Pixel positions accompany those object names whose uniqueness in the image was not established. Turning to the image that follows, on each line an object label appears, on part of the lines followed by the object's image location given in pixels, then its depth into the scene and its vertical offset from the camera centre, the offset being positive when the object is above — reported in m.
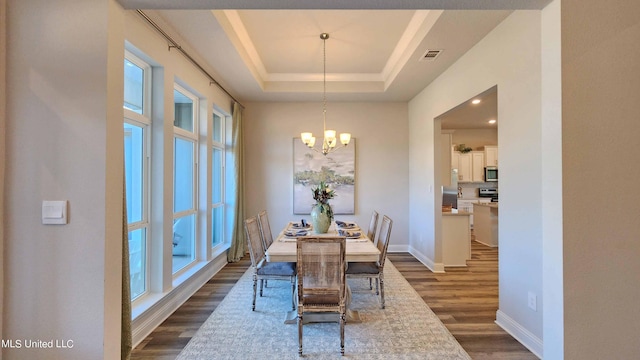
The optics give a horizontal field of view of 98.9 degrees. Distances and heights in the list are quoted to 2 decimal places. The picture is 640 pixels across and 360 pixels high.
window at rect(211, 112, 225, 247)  4.55 +0.04
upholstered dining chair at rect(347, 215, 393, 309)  2.93 -0.94
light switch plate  1.50 -0.16
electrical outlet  2.26 -1.01
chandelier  3.50 +0.58
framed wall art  5.26 +0.12
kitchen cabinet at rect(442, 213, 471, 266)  4.35 -0.91
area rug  2.22 -1.39
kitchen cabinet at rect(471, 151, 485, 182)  7.52 +0.47
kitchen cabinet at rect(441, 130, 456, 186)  5.32 +0.43
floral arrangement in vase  3.05 -0.32
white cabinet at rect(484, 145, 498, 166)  7.45 +0.68
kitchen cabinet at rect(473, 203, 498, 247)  5.66 -0.91
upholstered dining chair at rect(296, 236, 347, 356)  2.19 -0.78
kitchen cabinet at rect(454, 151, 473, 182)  7.52 +0.36
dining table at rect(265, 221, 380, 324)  2.49 -0.64
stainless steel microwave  7.46 +0.22
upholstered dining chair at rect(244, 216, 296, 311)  2.93 -0.94
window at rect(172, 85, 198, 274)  3.41 +0.04
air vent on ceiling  3.22 +1.53
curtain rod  2.40 +1.44
